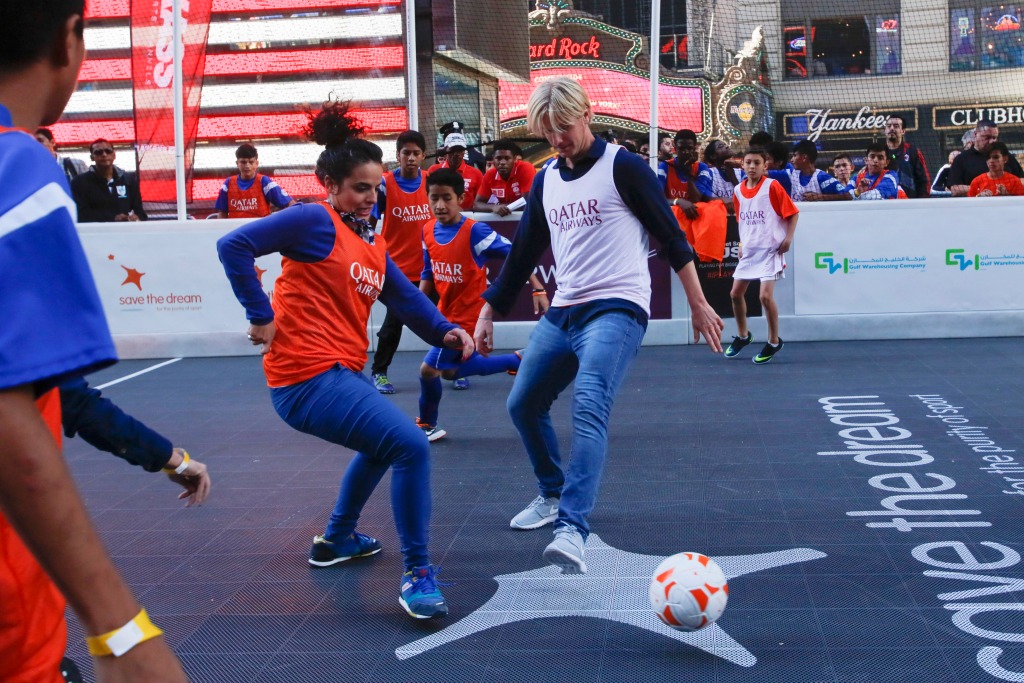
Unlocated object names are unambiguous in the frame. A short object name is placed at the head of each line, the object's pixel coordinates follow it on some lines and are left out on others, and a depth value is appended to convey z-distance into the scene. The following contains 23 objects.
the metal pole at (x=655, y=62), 10.39
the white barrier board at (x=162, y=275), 10.66
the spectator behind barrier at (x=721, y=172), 10.83
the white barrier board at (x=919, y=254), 10.20
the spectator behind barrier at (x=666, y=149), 12.30
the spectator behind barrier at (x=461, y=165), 9.98
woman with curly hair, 3.78
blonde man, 4.03
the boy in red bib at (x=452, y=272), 6.68
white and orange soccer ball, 3.29
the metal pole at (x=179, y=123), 10.63
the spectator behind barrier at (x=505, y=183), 10.06
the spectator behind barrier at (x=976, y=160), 10.78
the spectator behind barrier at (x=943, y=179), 11.27
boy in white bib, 9.40
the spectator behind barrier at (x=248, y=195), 10.44
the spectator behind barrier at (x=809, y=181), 10.33
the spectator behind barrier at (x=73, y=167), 11.81
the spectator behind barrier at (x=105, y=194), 10.95
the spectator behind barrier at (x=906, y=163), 10.75
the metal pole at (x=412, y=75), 10.64
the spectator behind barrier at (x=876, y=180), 10.45
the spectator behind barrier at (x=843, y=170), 11.55
